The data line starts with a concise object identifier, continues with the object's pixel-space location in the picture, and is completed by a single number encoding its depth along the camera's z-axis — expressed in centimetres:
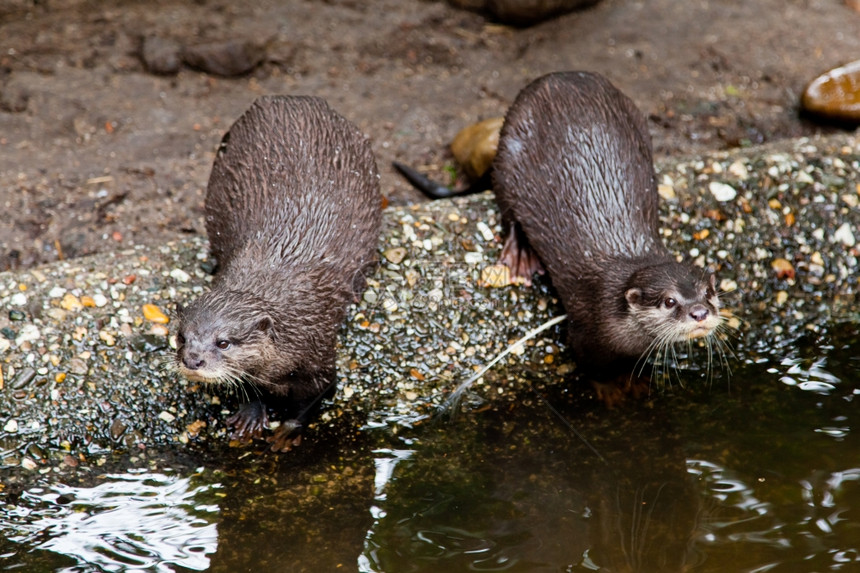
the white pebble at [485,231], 712
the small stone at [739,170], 744
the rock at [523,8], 980
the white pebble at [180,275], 657
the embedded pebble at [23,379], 599
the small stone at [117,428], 600
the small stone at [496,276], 692
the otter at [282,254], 549
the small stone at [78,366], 609
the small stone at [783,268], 731
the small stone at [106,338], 619
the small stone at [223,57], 902
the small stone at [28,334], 609
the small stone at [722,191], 734
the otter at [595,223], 597
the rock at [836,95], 892
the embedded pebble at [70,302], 625
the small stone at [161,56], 901
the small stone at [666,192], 724
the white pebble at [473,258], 698
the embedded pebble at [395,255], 685
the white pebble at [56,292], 629
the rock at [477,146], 794
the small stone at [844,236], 742
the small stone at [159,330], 629
